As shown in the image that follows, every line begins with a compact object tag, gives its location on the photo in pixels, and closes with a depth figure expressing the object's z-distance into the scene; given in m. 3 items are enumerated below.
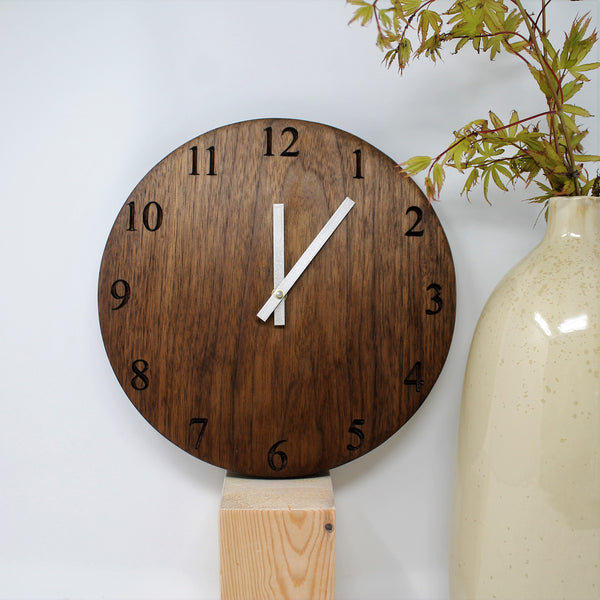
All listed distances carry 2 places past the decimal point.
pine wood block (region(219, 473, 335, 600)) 0.84
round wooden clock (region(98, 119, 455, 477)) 0.94
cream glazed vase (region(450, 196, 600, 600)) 0.73
